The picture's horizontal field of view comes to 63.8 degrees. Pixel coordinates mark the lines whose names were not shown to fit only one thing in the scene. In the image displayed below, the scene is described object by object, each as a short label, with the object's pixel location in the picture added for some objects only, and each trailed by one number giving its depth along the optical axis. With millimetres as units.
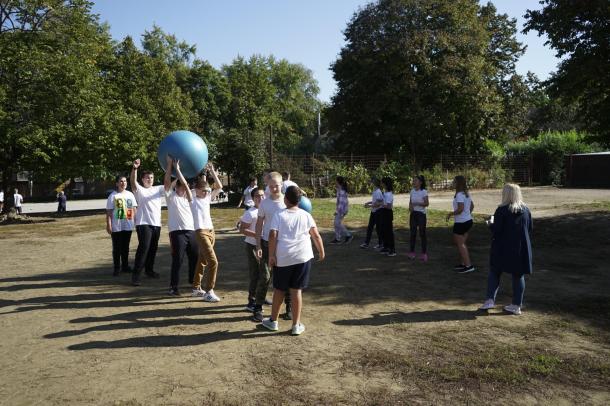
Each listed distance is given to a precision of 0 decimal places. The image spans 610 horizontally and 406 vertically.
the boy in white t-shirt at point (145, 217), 8102
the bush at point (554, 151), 37438
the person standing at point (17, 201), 23341
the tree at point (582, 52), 13000
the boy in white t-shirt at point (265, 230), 5980
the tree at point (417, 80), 36500
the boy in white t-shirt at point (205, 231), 6996
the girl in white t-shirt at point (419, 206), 9641
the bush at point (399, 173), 31750
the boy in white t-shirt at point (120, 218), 8680
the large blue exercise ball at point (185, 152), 7125
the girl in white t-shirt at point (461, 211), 8664
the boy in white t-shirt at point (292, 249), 5418
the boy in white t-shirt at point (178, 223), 7183
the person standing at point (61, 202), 27478
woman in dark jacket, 6289
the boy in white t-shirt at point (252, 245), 6574
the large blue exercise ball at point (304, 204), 6971
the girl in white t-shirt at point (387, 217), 10602
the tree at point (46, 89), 20359
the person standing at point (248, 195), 12770
